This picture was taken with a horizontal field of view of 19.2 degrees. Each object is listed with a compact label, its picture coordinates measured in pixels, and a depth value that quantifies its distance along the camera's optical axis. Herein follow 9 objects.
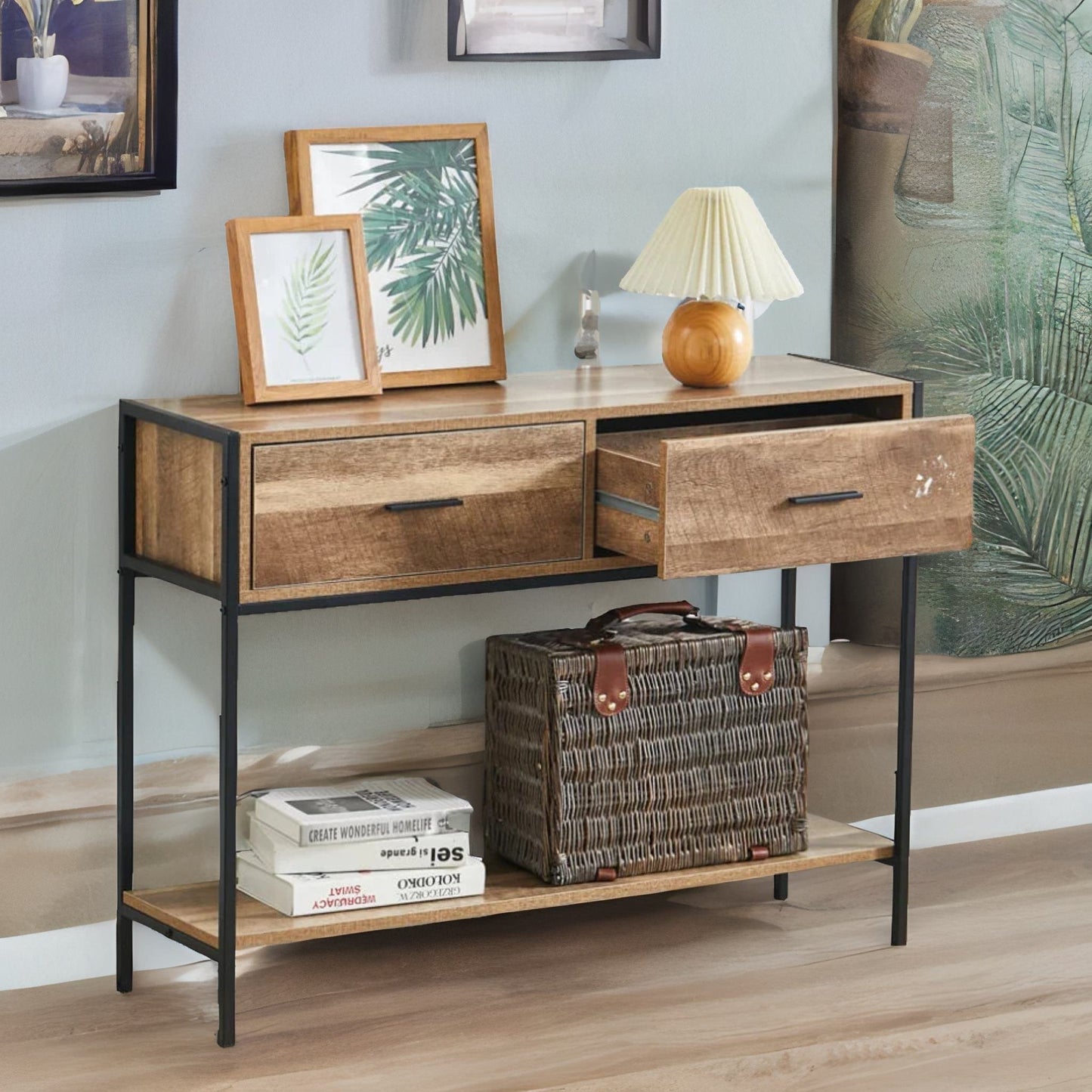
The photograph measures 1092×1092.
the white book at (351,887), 4.35
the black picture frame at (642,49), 4.84
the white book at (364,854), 4.39
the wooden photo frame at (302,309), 4.32
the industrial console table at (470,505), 4.10
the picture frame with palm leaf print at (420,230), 4.60
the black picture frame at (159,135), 4.33
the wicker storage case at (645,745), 4.62
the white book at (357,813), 4.41
